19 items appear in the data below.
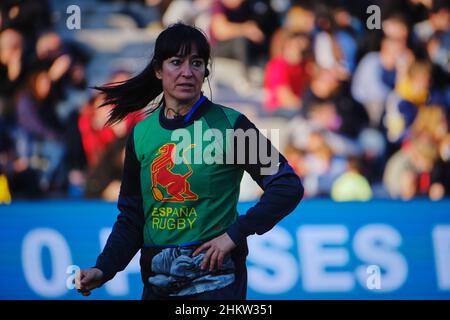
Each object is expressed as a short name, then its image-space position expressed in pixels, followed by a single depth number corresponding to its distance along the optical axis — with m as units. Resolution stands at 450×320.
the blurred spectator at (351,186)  15.09
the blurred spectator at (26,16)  16.36
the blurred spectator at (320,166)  15.35
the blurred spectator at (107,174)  14.63
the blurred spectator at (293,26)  16.36
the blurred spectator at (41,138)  15.48
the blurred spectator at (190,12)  16.17
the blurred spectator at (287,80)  16.06
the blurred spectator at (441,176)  15.49
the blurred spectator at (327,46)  16.30
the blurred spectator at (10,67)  16.03
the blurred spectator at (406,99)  16.02
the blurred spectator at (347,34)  16.37
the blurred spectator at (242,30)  16.34
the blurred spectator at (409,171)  15.48
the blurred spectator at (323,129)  15.77
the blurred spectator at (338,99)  16.11
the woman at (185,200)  6.38
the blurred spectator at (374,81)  16.16
